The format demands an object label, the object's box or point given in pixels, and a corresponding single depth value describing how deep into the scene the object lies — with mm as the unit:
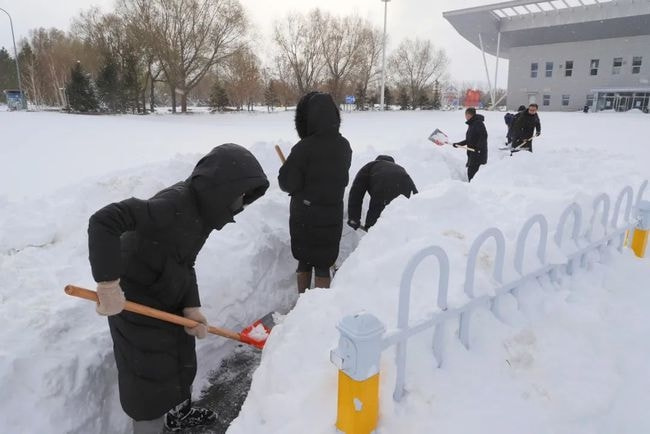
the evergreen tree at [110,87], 33312
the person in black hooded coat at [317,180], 3354
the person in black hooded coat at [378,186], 3945
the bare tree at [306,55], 38250
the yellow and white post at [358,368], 1477
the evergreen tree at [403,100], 42884
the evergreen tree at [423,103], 43219
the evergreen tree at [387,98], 43969
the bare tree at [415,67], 47781
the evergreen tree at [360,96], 41088
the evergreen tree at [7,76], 53531
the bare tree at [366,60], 39281
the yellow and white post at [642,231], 3428
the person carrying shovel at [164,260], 2062
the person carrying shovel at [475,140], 7977
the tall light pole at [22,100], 33034
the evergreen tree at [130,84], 34469
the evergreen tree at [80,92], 32438
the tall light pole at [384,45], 31466
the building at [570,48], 32000
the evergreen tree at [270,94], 41312
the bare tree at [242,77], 36691
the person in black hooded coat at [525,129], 10491
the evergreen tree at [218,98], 37281
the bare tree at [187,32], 32938
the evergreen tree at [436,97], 43812
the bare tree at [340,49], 38312
